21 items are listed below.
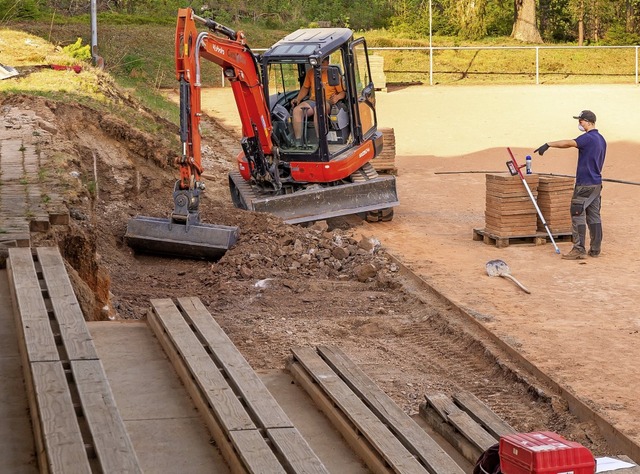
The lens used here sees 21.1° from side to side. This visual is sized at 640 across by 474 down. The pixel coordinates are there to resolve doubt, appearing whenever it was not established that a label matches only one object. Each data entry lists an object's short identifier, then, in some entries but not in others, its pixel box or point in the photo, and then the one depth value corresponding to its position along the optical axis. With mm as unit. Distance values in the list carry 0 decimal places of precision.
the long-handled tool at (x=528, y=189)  23567
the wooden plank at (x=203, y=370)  9143
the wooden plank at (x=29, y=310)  9933
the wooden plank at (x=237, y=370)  9224
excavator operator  26133
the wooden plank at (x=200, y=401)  8611
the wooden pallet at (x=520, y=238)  23943
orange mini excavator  25420
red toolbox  6690
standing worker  22604
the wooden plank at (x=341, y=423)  9036
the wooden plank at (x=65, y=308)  10119
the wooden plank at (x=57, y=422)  7704
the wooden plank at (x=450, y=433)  9825
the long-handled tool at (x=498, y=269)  20914
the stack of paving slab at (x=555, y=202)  23980
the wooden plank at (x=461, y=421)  9869
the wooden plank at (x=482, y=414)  10244
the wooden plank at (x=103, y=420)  7873
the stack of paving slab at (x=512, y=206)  23743
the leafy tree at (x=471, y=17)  78600
